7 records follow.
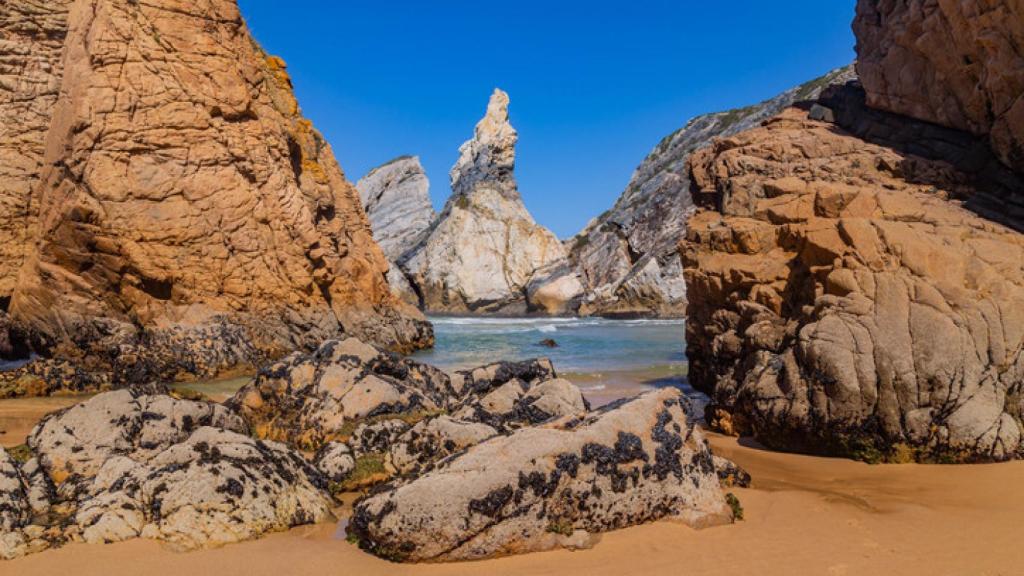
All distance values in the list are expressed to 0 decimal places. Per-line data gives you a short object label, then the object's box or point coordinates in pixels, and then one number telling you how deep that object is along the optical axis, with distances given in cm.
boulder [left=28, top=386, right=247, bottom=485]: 701
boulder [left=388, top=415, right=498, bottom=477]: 771
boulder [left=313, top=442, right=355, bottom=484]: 750
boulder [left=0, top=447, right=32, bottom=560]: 505
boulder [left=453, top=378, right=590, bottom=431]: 916
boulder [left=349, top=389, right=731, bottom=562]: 522
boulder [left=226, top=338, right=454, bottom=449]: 937
